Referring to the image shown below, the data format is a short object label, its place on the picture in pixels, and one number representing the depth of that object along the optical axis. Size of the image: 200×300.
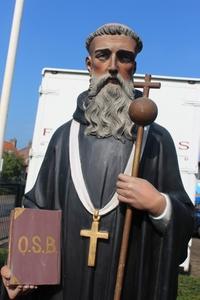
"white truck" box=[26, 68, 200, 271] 6.21
